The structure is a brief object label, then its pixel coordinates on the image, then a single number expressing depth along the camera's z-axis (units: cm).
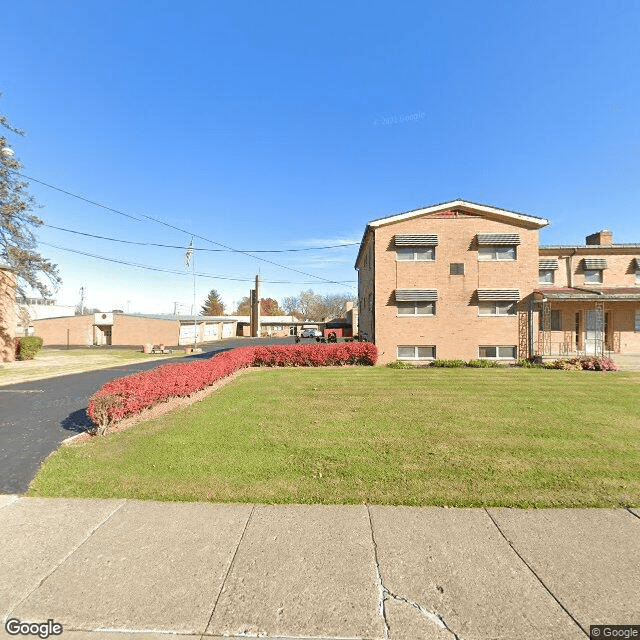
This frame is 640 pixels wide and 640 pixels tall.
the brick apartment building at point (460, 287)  1730
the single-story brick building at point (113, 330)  3888
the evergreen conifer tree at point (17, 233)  1866
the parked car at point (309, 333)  4925
